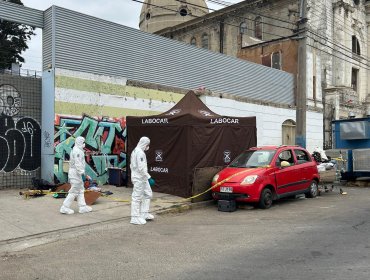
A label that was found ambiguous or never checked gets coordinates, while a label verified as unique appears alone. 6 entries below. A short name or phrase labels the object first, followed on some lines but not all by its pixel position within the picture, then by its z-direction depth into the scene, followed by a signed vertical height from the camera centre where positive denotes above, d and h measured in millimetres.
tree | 30392 +8410
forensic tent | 11867 +256
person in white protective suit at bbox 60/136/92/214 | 9484 -680
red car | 10406 -771
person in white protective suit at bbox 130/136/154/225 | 8938 -775
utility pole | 18438 +3371
